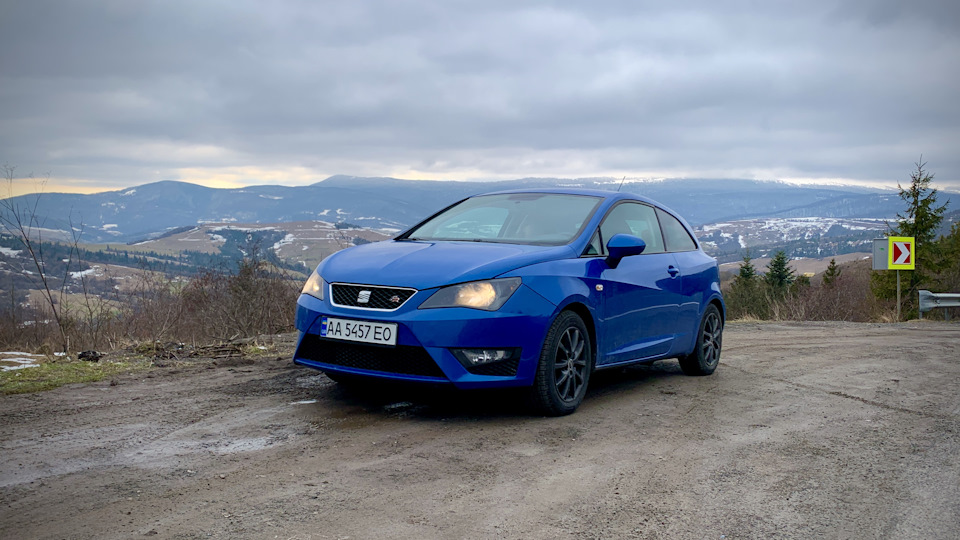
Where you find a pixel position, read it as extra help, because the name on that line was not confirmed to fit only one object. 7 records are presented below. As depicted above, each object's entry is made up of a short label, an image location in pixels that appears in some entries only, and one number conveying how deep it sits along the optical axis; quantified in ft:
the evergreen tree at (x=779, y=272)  202.40
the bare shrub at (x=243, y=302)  47.24
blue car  15.92
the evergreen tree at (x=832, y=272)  229.58
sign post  61.31
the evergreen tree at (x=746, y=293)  176.04
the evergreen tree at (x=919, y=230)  144.46
